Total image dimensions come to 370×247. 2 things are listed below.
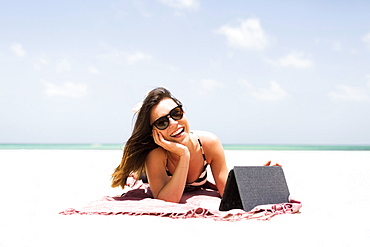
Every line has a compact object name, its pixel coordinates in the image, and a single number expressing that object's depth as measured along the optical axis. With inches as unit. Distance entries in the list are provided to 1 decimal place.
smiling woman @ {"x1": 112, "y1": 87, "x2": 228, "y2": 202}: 171.8
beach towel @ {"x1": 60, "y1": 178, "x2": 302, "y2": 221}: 152.4
